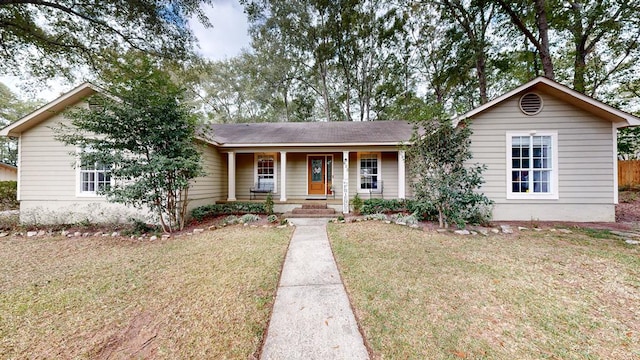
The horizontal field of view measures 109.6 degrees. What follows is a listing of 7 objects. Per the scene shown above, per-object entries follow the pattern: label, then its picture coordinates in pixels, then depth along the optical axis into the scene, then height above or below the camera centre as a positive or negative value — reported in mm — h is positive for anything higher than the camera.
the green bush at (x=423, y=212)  6582 -899
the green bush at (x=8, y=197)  9555 -685
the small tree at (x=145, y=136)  5293 +1143
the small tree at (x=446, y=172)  5945 +269
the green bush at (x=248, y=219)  6984 -1164
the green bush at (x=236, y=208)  7980 -971
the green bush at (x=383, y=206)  7949 -860
